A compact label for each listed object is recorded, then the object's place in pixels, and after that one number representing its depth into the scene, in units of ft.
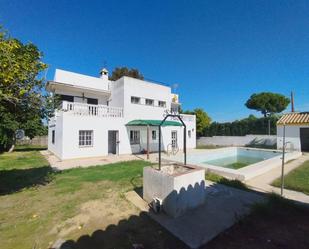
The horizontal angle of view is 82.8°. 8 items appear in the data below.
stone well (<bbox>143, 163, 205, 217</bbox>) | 15.25
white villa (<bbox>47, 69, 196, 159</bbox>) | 45.91
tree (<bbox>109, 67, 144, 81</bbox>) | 102.47
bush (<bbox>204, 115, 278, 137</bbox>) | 78.33
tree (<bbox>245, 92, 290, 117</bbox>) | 108.47
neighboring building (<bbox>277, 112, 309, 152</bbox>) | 59.36
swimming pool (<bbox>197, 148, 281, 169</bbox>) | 48.65
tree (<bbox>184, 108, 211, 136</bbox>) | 96.02
